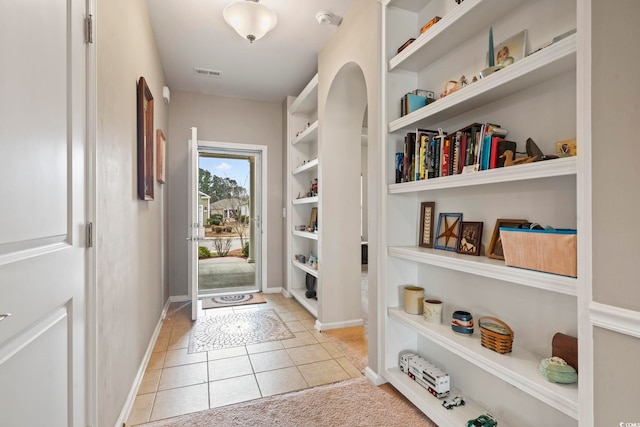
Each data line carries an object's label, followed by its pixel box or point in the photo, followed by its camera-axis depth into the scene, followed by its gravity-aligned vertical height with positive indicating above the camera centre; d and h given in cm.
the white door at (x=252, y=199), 427 +20
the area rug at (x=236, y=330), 270 -115
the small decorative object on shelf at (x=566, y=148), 116 +25
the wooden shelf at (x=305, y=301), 335 -105
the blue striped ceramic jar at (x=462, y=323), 161 -59
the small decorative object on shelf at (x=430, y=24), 172 +108
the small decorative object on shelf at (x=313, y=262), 344 -58
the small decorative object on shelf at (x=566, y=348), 117 -54
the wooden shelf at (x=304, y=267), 332 -65
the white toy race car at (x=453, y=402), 164 -104
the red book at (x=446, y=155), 165 +31
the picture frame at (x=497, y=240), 144 -14
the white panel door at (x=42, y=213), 76 +0
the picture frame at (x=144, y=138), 216 +56
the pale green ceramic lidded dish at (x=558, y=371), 113 -60
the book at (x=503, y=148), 138 +29
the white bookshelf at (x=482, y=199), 123 +7
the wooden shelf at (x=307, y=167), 338 +54
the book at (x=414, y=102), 191 +69
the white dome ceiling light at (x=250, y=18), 221 +145
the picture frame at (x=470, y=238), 160 -14
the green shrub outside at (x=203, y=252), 431 -56
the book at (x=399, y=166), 200 +30
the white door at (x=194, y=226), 317 -14
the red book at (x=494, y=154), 140 +26
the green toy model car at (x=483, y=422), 141 -98
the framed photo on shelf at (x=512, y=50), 138 +75
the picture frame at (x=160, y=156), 299 +59
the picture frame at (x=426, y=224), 194 -8
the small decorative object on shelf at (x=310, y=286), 371 -93
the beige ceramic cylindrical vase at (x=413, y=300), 192 -56
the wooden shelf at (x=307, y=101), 335 +135
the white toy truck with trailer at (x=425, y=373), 173 -97
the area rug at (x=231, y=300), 382 -114
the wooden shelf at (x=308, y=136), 337 +93
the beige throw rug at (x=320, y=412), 167 -116
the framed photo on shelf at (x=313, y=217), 389 -6
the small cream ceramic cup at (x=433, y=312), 178 -59
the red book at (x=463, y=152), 156 +30
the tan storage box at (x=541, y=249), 108 -15
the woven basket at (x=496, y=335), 138 -57
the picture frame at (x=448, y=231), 176 -12
